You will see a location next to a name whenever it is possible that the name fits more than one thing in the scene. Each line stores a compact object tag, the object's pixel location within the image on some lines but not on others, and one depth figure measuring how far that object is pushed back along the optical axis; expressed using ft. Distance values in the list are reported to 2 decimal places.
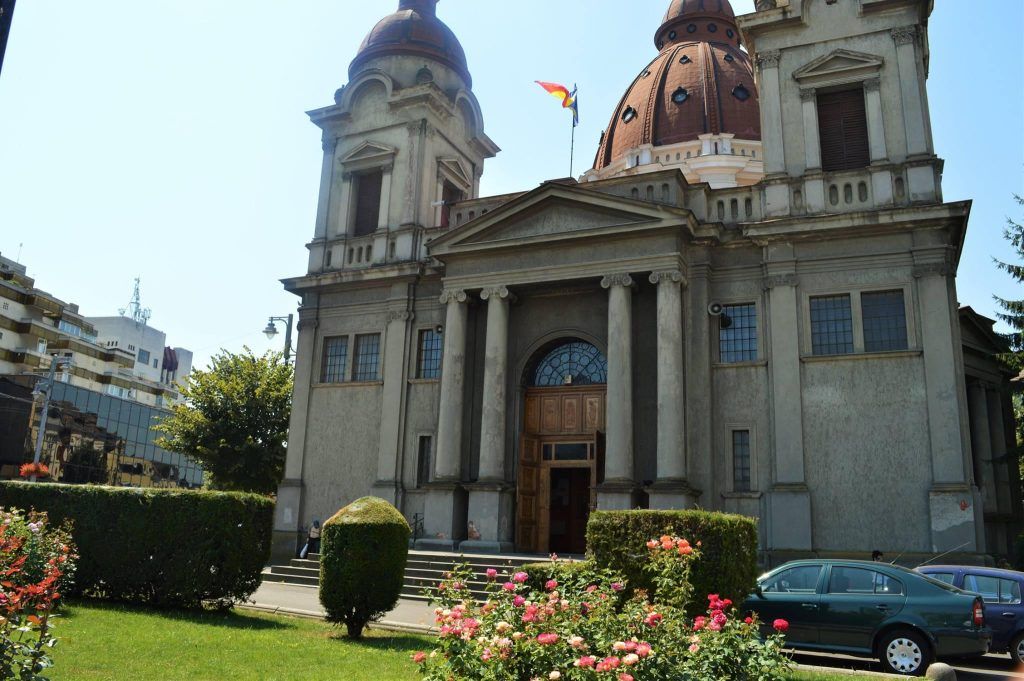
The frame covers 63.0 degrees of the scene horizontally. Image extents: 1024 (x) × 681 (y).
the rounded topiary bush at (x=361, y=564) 40.86
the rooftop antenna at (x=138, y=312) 362.96
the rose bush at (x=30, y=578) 18.81
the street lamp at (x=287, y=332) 106.93
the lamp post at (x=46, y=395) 120.98
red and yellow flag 102.94
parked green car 36.73
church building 65.16
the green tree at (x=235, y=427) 99.25
